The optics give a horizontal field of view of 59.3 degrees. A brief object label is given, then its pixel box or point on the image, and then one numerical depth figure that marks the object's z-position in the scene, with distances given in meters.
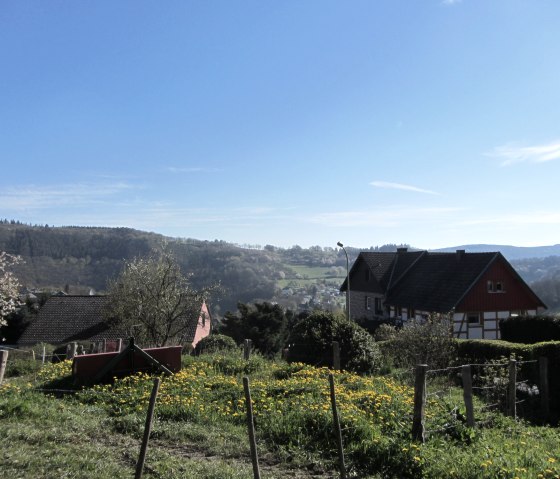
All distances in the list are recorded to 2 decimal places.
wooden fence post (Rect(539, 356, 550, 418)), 13.26
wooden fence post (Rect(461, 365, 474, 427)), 8.82
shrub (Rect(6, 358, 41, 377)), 16.45
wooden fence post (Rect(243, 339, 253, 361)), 17.45
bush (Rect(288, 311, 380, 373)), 15.37
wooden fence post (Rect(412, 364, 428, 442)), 7.86
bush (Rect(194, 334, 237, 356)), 23.17
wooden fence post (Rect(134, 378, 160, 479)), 6.12
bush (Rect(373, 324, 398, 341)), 19.99
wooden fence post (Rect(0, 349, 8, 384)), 11.26
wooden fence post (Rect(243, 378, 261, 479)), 6.05
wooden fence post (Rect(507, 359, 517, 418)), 11.03
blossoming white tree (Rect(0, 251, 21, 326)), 26.92
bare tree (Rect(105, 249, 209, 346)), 24.39
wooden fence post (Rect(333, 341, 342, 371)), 14.69
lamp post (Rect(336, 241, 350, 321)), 29.54
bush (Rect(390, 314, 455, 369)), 17.08
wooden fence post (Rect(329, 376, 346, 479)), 6.53
